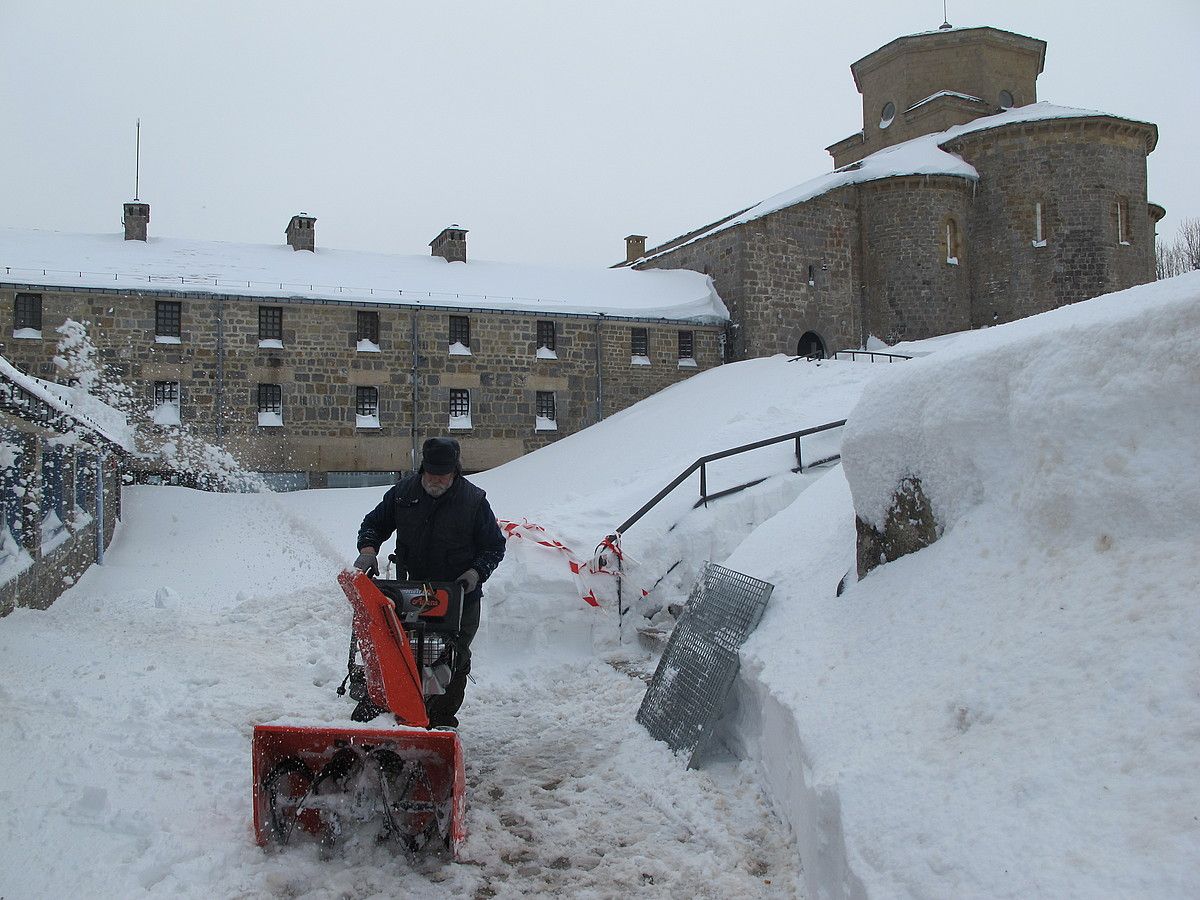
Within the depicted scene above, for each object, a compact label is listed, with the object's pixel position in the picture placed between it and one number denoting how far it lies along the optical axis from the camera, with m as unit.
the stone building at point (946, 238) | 26.02
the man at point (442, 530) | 5.39
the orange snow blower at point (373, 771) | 4.18
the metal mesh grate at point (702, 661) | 5.68
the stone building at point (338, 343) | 21.27
